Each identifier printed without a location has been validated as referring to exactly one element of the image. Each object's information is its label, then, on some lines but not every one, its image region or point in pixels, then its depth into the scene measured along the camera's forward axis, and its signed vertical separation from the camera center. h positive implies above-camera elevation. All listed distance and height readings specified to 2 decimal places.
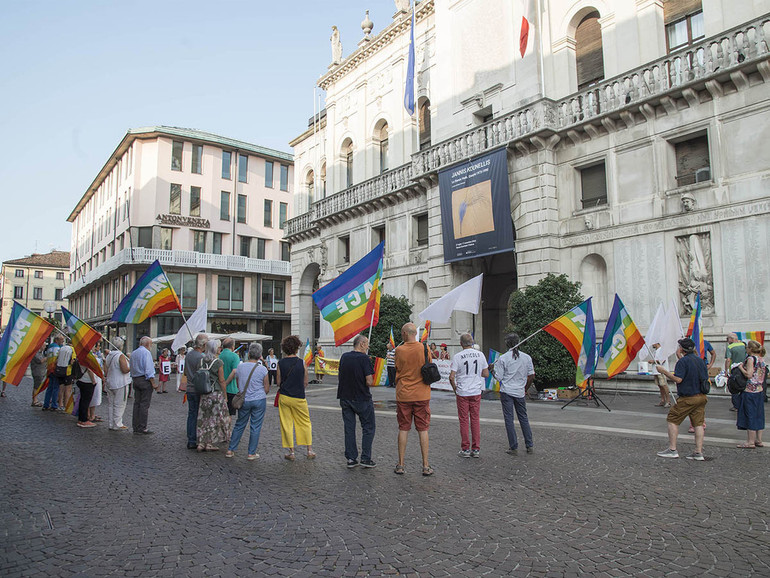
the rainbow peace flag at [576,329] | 12.14 +0.25
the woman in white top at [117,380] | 11.01 -0.64
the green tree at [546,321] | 16.73 +0.64
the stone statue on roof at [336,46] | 34.31 +18.56
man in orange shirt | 7.52 -0.66
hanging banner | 20.42 +5.19
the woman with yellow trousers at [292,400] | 8.35 -0.82
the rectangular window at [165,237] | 47.05 +9.39
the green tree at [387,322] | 24.83 +0.97
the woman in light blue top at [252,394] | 8.66 -0.75
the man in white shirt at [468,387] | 8.44 -0.69
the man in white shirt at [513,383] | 8.70 -0.67
